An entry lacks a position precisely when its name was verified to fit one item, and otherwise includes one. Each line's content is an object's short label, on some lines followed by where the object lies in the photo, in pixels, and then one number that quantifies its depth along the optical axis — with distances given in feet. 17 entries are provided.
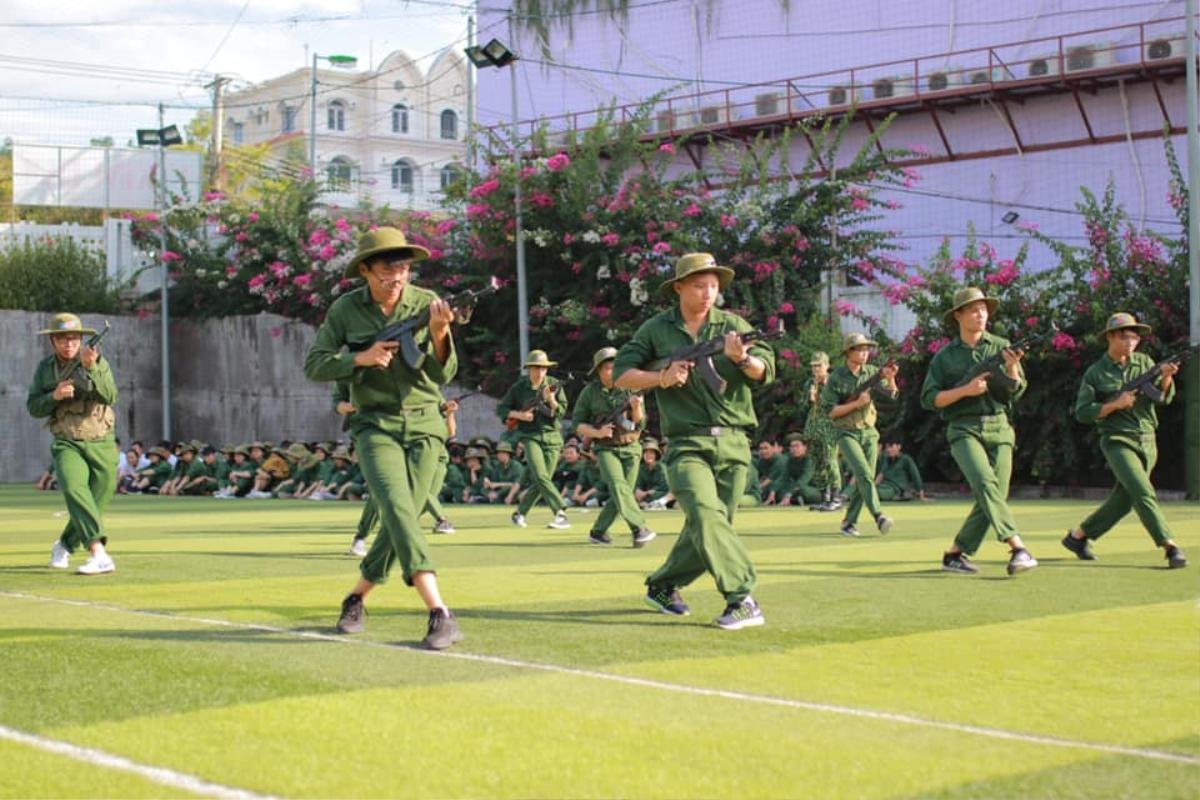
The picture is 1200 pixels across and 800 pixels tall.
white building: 293.84
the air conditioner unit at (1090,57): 123.85
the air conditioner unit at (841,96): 137.90
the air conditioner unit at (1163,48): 119.75
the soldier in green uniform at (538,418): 64.08
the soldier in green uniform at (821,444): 80.43
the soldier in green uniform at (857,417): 59.47
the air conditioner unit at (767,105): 143.54
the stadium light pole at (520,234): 108.58
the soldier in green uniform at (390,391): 28.53
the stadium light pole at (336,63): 195.42
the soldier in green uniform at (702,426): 30.48
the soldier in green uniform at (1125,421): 43.27
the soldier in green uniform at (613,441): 54.65
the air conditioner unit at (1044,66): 126.00
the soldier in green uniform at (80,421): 42.47
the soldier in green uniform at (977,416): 40.45
